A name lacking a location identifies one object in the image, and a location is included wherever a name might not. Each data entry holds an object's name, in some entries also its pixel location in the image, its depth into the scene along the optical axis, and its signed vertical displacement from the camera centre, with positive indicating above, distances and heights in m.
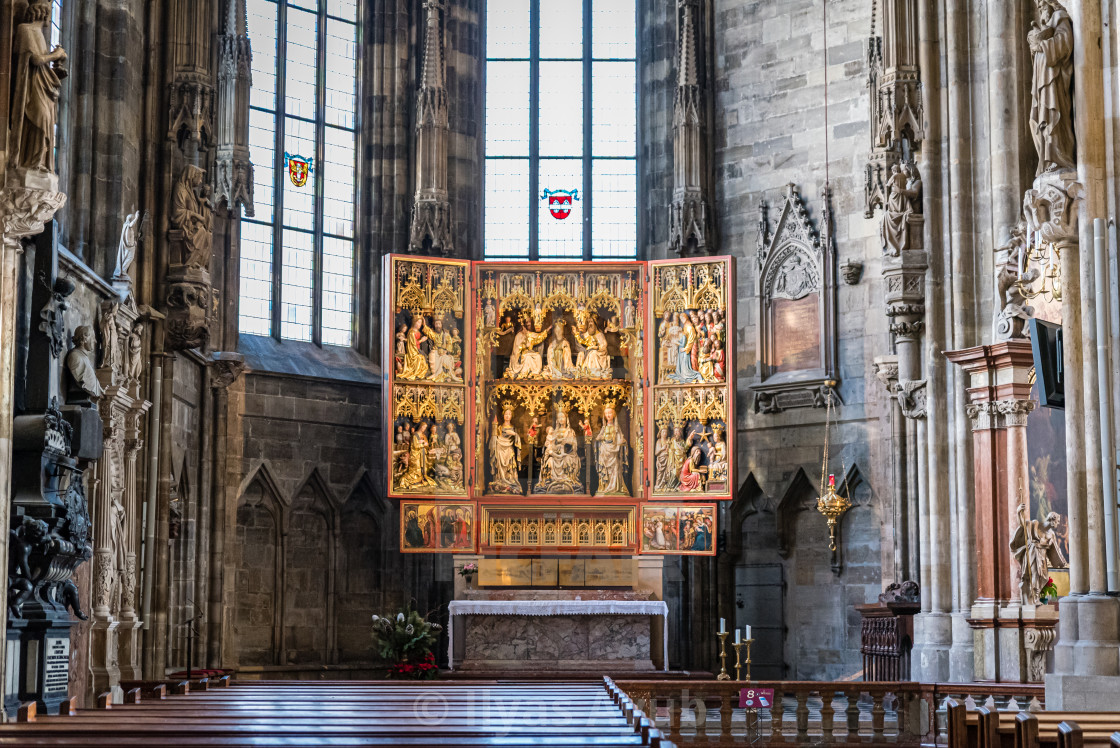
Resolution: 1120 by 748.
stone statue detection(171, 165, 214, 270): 17.81 +3.76
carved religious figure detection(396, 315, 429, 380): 19.97 +2.38
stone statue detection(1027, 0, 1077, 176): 11.63 +3.49
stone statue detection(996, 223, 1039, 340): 15.26 +2.43
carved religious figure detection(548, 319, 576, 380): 20.55 +2.43
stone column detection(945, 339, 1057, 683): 15.15 +0.29
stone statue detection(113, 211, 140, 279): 16.08 +3.09
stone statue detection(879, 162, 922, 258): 17.11 +3.71
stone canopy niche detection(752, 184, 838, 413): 22.22 +3.35
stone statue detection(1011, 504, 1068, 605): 14.93 -0.18
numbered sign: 13.01 -1.40
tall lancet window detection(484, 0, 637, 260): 24.72 +6.66
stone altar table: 19.39 -1.23
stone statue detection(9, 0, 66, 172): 11.50 +3.38
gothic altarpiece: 19.83 +1.76
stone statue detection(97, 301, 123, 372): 15.63 +2.10
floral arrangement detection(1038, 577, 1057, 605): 14.72 -0.55
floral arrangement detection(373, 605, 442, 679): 19.42 -1.39
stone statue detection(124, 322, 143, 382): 16.56 +1.97
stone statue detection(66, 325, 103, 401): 13.60 +1.54
